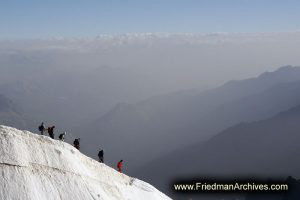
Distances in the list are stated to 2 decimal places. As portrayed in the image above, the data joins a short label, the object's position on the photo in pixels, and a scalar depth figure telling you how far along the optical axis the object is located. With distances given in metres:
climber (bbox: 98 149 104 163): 50.60
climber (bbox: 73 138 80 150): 49.69
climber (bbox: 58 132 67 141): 48.12
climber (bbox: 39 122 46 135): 49.79
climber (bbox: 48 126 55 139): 48.78
